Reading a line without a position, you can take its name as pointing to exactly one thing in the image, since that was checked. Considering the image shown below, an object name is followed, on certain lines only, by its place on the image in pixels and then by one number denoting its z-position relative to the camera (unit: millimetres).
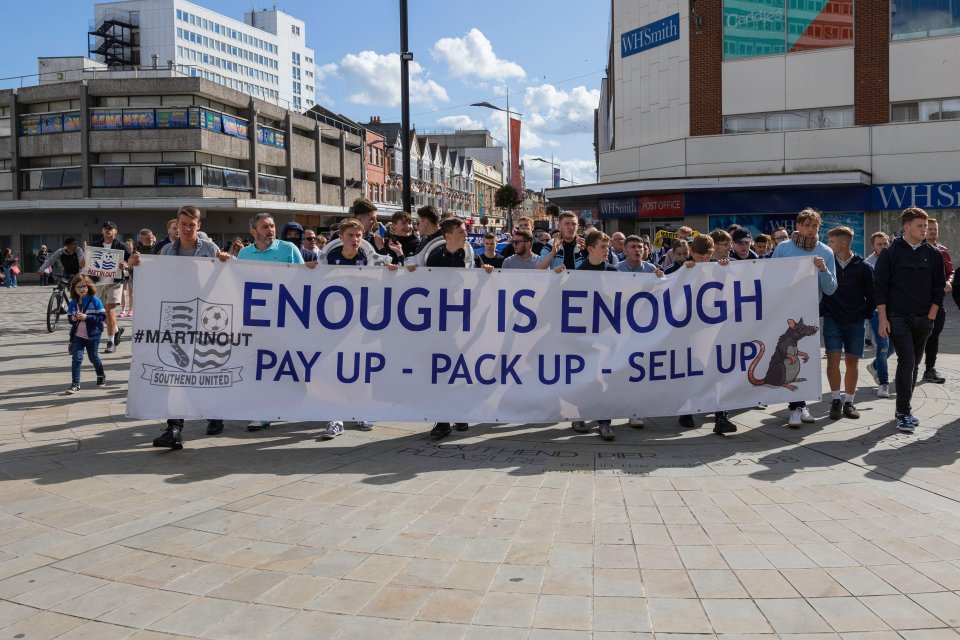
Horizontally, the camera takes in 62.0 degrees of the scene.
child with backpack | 9227
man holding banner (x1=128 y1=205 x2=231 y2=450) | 6684
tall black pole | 12219
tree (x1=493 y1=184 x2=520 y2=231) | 59438
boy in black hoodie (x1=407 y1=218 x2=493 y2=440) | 7183
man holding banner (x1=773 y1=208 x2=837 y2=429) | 7500
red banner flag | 45344
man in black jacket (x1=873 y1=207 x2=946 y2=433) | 7289
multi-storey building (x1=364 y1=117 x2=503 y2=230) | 78875
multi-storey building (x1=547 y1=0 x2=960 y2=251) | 24875
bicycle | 16011
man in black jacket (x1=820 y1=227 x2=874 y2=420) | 7777
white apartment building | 112812
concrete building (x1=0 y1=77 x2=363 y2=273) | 45562
